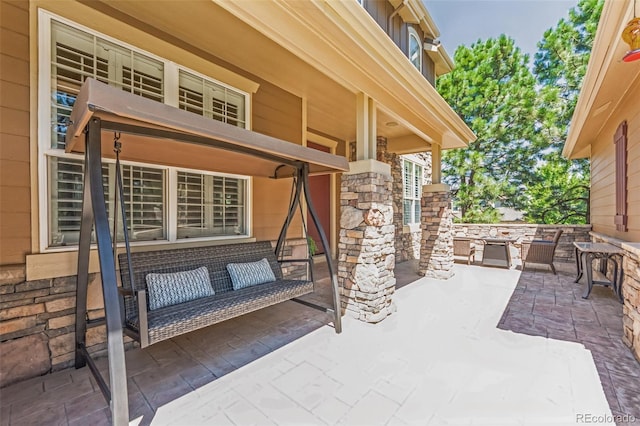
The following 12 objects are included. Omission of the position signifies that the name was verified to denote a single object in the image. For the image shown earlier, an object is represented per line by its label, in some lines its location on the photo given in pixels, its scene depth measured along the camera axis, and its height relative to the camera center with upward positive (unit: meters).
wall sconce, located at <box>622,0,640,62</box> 2.30 +1.48
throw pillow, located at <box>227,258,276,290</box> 3.25 -0.76
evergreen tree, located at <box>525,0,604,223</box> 11.20 +4.10
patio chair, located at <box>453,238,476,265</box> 6.89 -0.90
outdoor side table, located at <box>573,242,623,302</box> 4.29 -0.83
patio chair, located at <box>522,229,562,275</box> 6.11 -0.93
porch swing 1.69 -0.29
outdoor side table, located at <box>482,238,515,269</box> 6.78 -1.07
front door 7.11 +0.33
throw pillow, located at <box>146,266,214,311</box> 2.62 -0.76
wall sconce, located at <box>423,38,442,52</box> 6.73 +4.02
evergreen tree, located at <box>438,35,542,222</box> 12.06 +3.89
